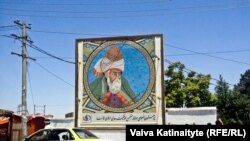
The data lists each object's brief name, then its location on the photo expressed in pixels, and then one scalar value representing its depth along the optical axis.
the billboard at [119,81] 28.28
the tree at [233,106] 48.65
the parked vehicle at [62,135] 18.56
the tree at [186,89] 58.97
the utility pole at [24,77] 28.87
